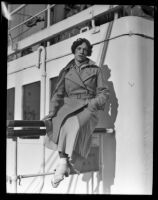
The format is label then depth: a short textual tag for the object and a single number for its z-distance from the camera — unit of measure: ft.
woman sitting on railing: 6.04
